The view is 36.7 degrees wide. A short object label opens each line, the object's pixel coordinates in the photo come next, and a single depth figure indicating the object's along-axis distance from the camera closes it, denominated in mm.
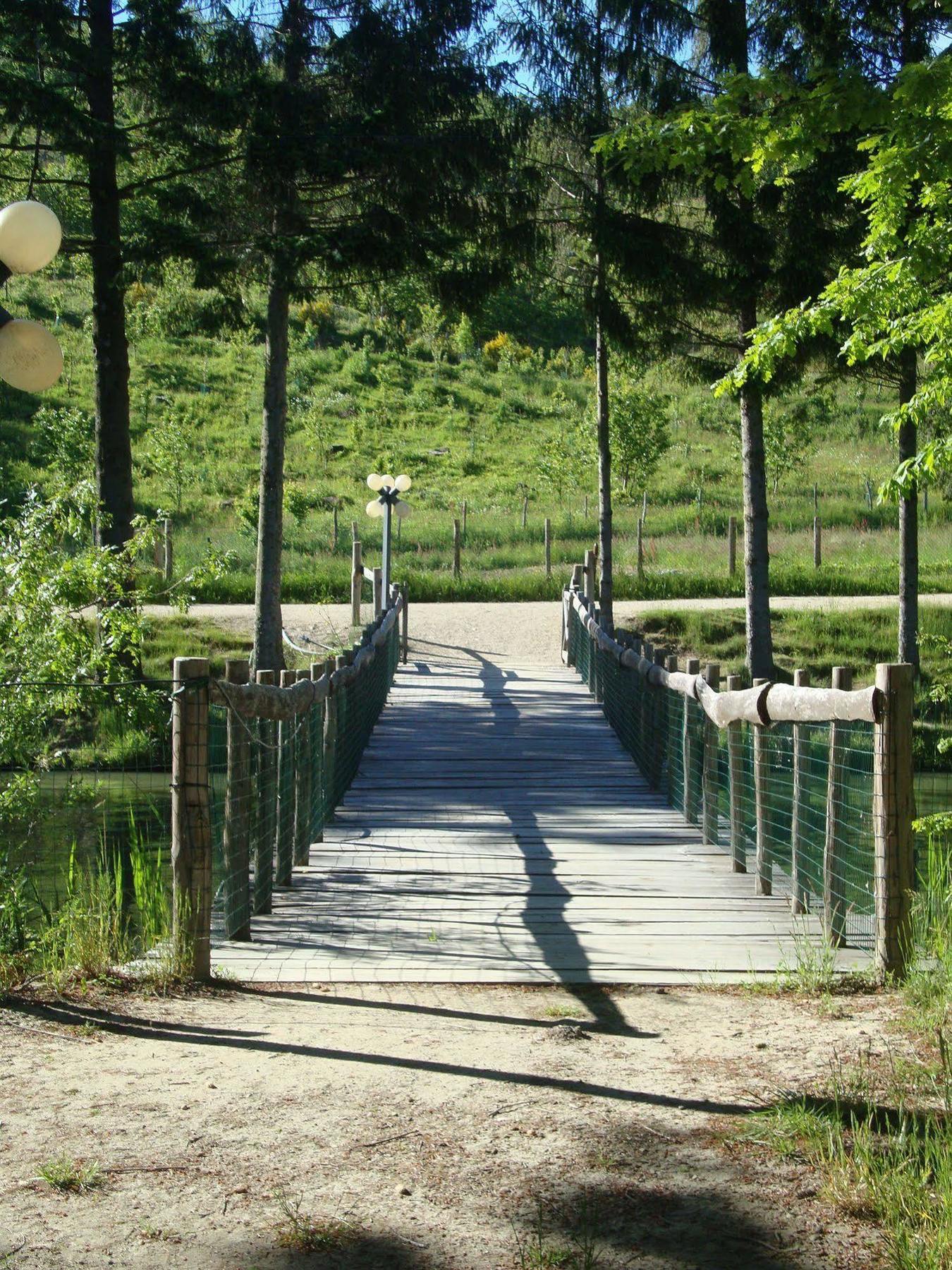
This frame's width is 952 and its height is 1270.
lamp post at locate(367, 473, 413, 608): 23250
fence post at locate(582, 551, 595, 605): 23312
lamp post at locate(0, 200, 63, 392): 5980
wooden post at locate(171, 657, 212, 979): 5496
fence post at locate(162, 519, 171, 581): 31416
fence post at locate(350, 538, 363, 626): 26000
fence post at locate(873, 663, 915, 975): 5566
